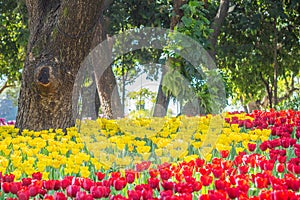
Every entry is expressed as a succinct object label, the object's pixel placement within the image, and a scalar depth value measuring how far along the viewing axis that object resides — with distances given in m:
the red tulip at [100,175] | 4.59
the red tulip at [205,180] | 4.02
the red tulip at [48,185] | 4.10
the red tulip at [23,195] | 3.62
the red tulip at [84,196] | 3.49
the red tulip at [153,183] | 4.03
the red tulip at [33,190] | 3.85
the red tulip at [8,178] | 4.40
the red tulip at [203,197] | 3.28
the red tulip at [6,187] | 4.04
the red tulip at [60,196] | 3.50
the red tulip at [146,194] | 3.52
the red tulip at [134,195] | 3.47
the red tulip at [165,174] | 4.37
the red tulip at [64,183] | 4.16
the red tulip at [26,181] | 4.17
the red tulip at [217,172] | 4.40
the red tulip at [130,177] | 4.31
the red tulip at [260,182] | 3.88
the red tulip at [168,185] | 3.91
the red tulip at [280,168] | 4.49
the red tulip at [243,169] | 4.53
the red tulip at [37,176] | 4.44
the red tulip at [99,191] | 3.66
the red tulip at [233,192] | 3.53
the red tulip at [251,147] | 5.98
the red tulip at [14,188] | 4.01
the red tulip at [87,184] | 4.00
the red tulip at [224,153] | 5.46
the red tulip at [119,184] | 4.02
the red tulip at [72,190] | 3.79
